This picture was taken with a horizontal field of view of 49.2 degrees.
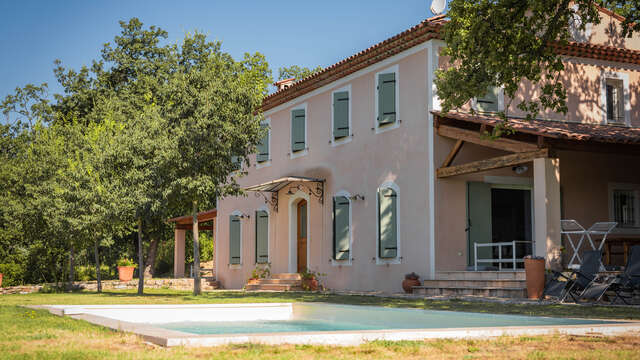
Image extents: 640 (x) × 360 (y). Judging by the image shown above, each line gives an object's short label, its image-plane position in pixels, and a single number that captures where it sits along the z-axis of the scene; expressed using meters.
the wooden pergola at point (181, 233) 26.70
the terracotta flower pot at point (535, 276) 11.35
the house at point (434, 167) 13.48
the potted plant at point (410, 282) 14.32
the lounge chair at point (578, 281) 10.52
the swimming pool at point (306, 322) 4.97
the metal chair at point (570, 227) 12.49
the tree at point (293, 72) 39.56
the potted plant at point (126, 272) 25.47
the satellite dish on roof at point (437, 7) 17.17
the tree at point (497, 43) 10.94
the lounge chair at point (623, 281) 10.03
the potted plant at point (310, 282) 17.93
